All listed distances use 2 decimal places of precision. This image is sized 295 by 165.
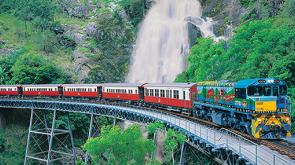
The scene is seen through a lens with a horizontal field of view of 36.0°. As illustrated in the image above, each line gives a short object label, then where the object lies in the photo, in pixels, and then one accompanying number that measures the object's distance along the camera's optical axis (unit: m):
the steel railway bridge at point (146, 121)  22.06
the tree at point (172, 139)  27.77
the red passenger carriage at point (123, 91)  49.56
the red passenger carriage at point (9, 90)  67.75
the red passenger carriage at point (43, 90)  63.25
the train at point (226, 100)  27.19
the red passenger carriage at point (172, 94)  39.25
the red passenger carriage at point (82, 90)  57.35
